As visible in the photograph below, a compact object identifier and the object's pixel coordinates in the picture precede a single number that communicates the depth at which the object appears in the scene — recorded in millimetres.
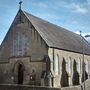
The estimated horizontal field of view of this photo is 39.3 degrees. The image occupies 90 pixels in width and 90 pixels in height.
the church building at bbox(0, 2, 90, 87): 21488
